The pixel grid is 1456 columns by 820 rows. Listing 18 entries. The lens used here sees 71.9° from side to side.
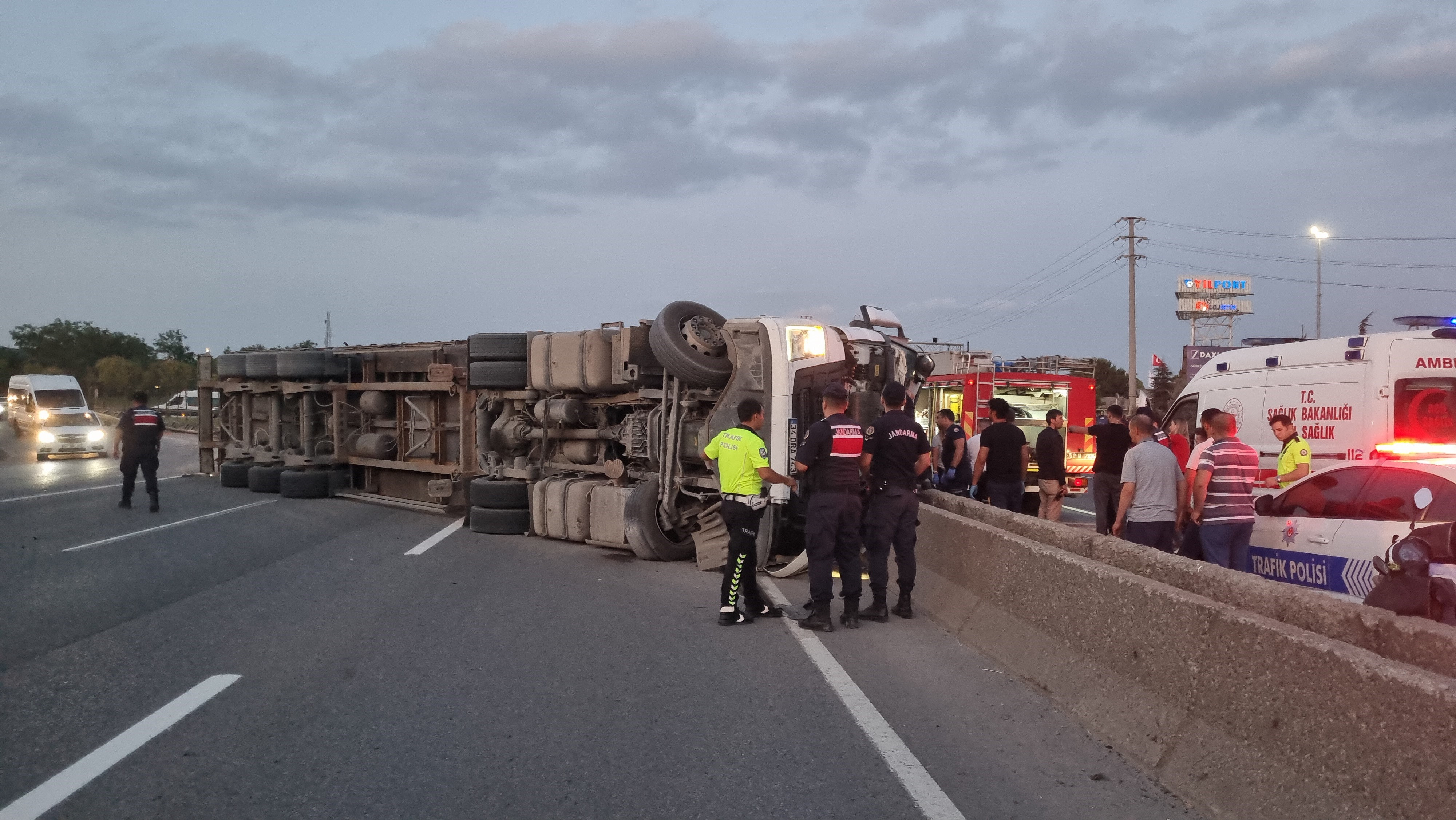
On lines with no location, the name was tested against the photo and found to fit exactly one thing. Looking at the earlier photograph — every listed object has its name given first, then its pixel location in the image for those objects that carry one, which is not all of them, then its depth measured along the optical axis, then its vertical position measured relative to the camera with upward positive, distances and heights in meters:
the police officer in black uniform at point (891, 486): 8.01 -0.68
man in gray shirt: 7.75 -0.73
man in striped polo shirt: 7.50 -0.75
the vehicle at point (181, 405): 51.09 -0.37
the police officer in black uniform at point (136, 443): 15.48 -0.70
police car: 6.20 -0.76
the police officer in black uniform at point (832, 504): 7.72 -0.80
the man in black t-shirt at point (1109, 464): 11.39 -0.72
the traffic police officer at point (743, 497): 7.81 -0.77
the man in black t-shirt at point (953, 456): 11.44 -0.64
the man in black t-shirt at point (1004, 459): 10.85 -0.63
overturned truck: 10.40 -0.21
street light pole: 41.72 +4.32
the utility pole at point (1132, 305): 39.97 +3.86
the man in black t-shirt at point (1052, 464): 12.09 -0.75
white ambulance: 8.31 +0.07
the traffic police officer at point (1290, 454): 8.66 -0.45
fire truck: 18.12 +0.13
